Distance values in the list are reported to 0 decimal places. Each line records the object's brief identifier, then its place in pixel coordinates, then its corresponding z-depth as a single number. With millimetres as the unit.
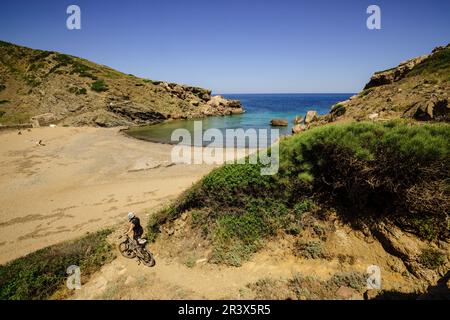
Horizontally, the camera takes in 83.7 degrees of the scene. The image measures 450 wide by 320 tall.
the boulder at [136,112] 51594
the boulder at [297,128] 37384
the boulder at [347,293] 6445
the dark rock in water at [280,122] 53000
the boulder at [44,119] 43750
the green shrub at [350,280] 6672
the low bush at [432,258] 6188
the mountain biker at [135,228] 9492
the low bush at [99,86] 55331
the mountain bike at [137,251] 8928
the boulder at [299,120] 54912
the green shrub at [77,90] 53750
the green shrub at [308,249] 7730
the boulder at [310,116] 46750
